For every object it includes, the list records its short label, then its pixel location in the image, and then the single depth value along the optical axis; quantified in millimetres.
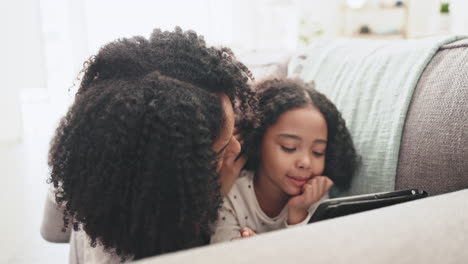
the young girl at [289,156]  936
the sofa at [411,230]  363
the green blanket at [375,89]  851
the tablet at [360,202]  664
